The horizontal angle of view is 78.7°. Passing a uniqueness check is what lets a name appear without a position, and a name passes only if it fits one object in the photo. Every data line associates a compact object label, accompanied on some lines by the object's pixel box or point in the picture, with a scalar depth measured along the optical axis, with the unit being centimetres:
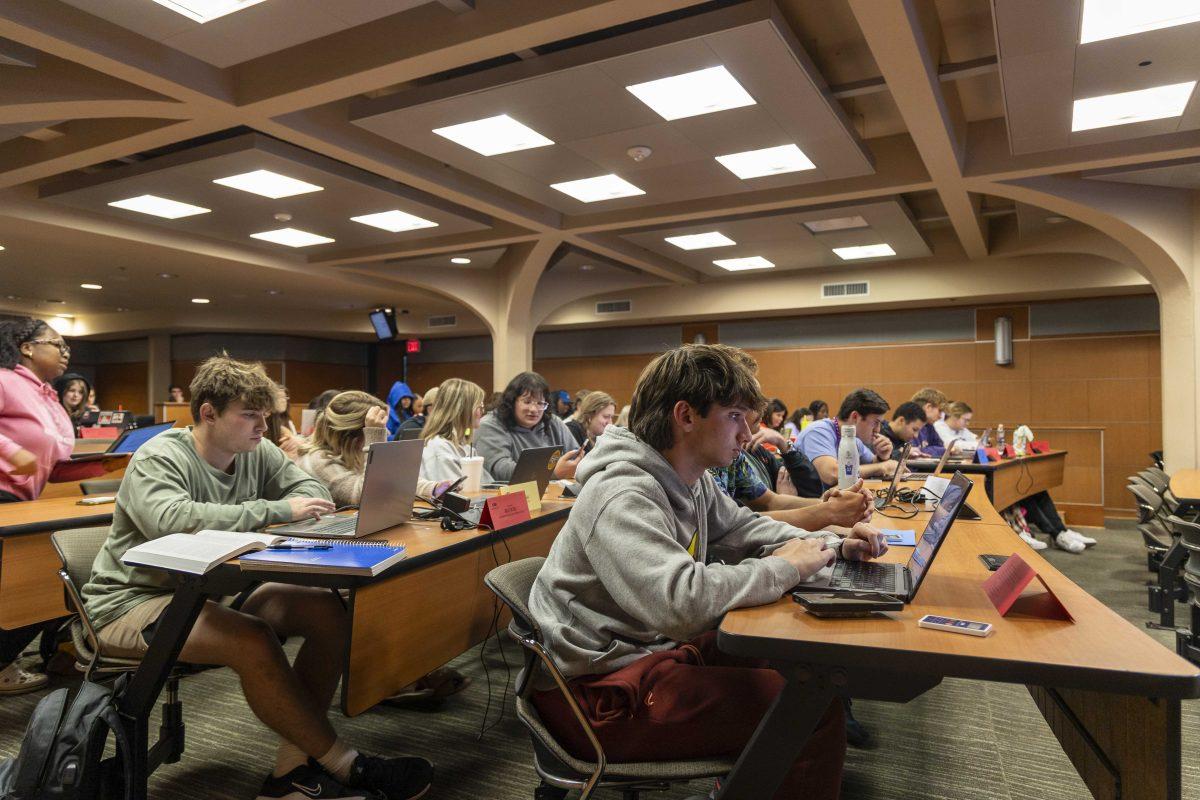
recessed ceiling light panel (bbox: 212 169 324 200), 560
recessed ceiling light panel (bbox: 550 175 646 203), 590
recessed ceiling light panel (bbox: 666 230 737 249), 760
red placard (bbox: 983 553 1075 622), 128
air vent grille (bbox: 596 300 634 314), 1101
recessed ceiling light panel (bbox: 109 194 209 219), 626
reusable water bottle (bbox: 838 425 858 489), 309
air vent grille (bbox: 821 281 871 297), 934
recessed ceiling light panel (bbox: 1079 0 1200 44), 334
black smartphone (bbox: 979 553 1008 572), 170
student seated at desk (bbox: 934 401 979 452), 661
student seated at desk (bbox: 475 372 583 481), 383
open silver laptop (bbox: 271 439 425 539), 204
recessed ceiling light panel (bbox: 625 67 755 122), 406
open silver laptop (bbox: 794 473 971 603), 139
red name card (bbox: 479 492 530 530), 226
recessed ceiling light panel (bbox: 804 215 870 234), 699
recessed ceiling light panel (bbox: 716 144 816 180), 520
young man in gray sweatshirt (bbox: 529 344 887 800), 128
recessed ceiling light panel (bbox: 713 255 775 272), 884
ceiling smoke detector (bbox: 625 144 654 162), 509
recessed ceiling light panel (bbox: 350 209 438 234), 674
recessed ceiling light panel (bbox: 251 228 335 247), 738
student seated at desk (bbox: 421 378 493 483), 332
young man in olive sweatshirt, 184
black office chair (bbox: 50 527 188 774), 186
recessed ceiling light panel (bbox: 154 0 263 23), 340
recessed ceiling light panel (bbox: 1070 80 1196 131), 424
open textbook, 163
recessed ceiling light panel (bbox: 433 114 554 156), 470
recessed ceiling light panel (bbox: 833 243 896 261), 821
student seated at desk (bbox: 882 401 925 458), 514
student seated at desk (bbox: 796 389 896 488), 357
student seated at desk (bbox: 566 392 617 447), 481
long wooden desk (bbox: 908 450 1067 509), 502
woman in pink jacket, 293
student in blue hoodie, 762
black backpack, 154
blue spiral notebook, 167
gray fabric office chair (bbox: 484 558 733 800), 130
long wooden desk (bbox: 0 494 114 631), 251
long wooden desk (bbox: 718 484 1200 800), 103
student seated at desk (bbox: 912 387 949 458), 620
